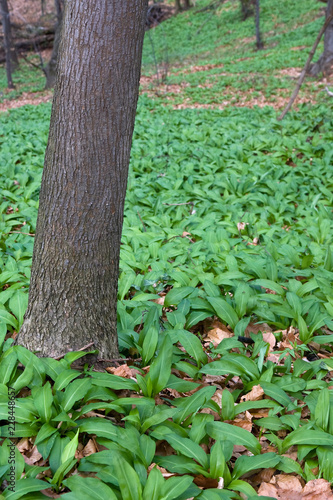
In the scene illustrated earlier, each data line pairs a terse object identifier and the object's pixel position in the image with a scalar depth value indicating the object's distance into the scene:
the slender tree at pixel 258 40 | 17.31
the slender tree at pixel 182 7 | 29.75
